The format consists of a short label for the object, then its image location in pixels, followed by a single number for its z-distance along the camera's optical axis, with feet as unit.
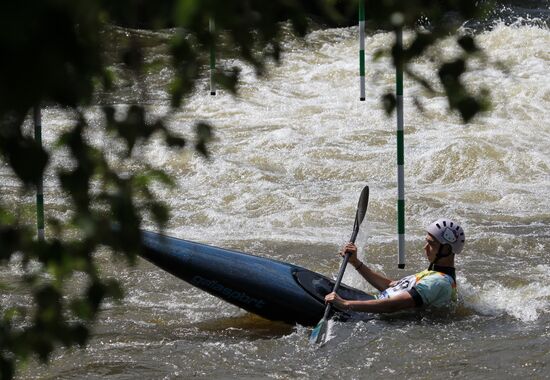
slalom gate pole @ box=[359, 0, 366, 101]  62.36
